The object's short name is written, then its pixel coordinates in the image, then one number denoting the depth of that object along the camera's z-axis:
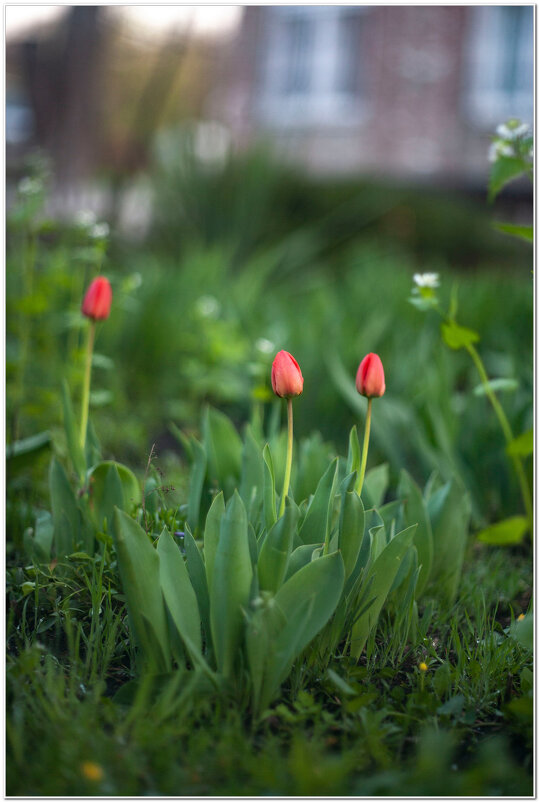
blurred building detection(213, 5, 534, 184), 10.31
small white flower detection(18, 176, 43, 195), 1.93
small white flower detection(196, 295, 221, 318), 2.57
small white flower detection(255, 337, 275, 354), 2.06
